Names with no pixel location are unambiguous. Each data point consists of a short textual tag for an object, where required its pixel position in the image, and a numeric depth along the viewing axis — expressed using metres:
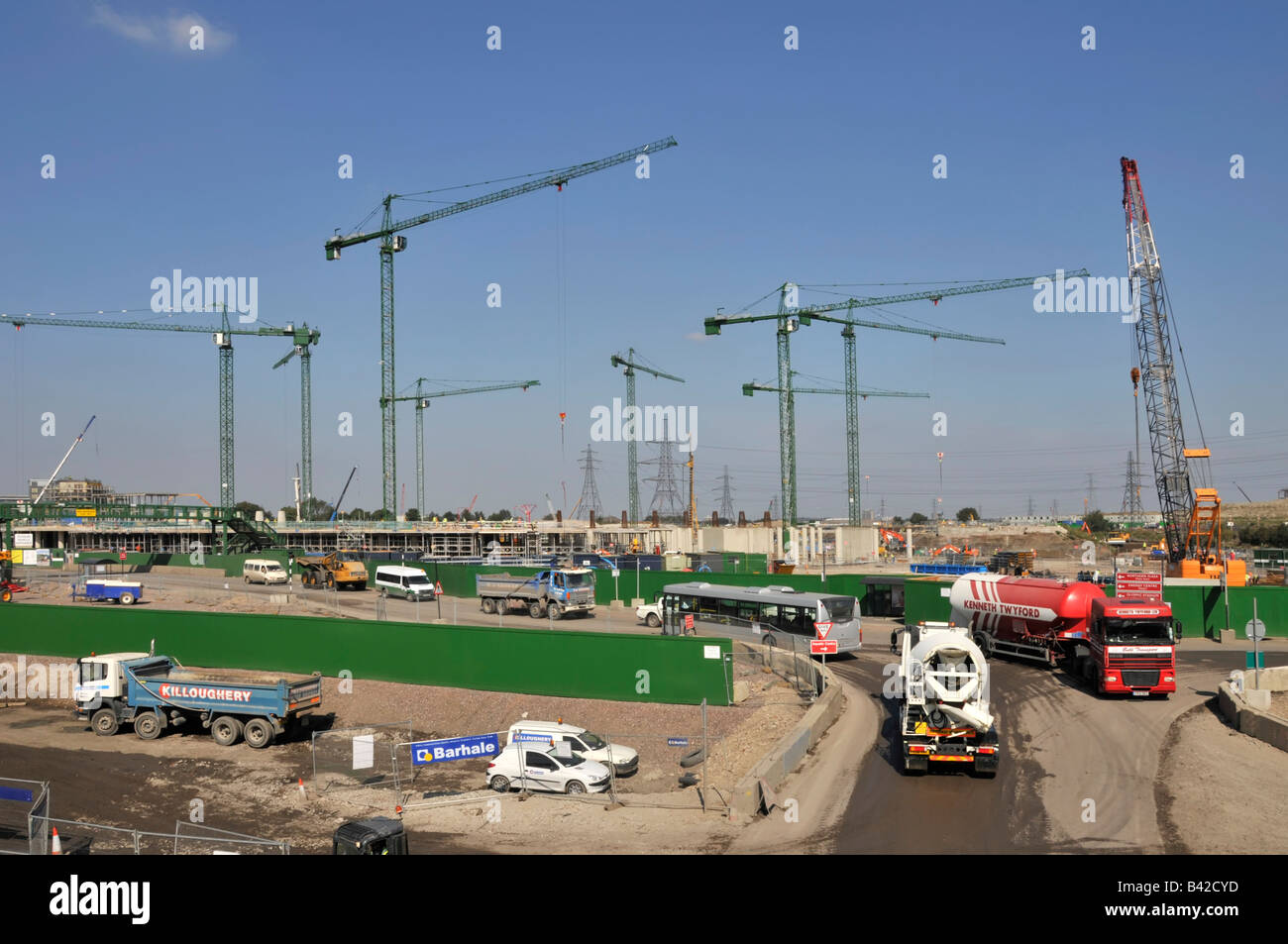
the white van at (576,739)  22.05
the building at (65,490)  143.55
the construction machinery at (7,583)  56.31
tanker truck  27.88
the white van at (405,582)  54.84
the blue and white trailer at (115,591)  54.19
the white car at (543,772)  20.94
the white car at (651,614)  44.61
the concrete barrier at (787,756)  18.22
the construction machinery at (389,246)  113.06
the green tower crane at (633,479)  137.50
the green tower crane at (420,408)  160.38
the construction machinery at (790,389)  110.50
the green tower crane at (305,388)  141.50
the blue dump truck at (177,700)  27.27
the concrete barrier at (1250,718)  23.00
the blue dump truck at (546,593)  48.97
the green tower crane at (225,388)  122.50
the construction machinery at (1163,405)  69.06
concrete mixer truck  19.75
